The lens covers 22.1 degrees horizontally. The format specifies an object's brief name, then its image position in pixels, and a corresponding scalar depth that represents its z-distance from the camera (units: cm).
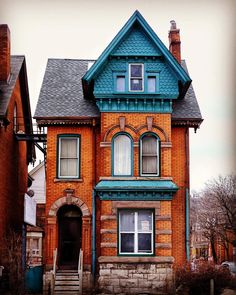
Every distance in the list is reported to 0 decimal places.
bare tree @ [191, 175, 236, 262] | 5556
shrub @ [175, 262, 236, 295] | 2517
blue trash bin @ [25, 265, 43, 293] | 2809
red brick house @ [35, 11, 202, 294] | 2727
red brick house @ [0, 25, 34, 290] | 2884
